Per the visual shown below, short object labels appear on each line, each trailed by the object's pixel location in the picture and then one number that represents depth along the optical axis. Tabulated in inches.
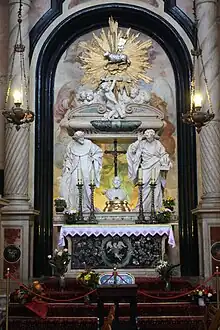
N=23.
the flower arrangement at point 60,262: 425.1
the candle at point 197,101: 333.4
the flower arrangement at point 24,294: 369.4
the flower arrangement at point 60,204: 502.6
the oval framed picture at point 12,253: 470.9
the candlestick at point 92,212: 490.8
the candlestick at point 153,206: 493.7
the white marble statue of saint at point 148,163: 518.9
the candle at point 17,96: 337.7
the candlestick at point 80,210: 493.0
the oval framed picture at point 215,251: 464.1
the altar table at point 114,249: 475.8
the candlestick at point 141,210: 490.3
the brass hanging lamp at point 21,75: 481.1
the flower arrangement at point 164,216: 489.1
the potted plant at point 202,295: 374.3
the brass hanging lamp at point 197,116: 335.2
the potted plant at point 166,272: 416.8
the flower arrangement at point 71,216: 492.4
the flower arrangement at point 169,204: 502.6
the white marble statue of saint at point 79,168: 519.8
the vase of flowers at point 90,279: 382.9
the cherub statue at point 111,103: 536.1
